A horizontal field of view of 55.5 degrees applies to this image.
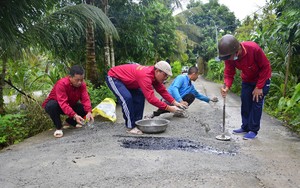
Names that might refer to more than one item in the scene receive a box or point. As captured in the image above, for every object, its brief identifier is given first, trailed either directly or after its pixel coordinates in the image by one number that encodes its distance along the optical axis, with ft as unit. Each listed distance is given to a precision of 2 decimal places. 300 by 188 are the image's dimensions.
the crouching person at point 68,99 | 13.61
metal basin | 14.31
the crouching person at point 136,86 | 13.69
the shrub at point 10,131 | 13.66
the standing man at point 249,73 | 12.57
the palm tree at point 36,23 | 12.60
